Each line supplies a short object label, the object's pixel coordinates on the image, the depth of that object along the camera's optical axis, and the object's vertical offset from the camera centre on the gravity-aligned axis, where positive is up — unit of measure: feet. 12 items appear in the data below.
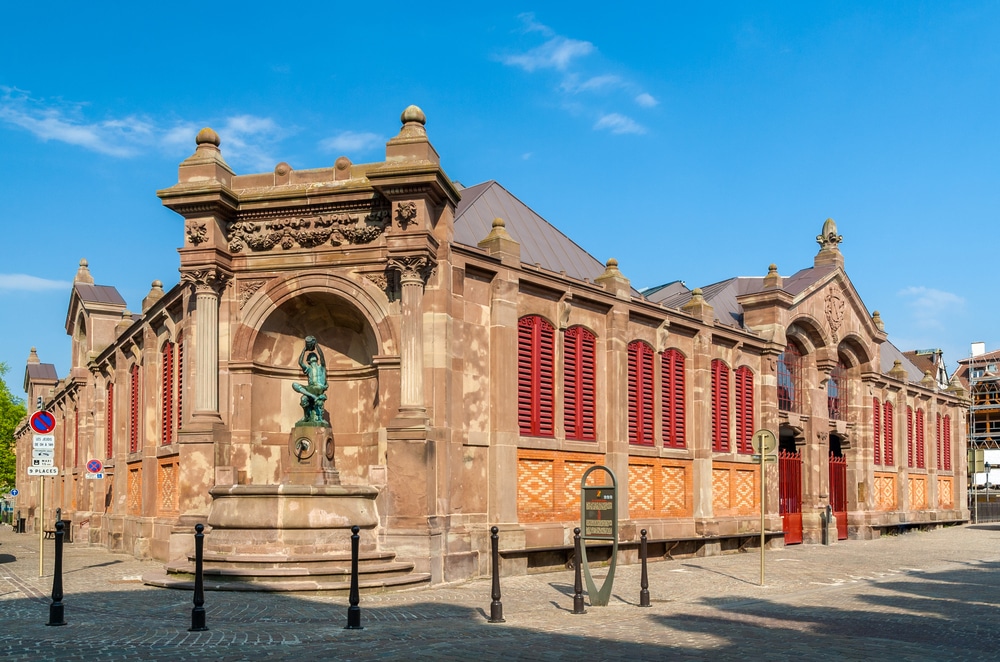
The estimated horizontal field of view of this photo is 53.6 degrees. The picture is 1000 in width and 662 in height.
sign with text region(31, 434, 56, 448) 60.69 -0.61
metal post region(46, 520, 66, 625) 39.06 -6.87
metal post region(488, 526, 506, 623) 42.06 -7.37
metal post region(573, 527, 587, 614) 45.39 -7.06
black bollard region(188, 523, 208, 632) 38.22 -6.70
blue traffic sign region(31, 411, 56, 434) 60.36 +0.56
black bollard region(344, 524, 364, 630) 39.34 -7.08
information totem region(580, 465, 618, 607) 47.03 -4.27
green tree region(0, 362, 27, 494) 211.00 +0.45
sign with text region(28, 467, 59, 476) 59.72 -2.42
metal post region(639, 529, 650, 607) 48.14 -7.76
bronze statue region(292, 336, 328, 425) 59.47 +2.64
